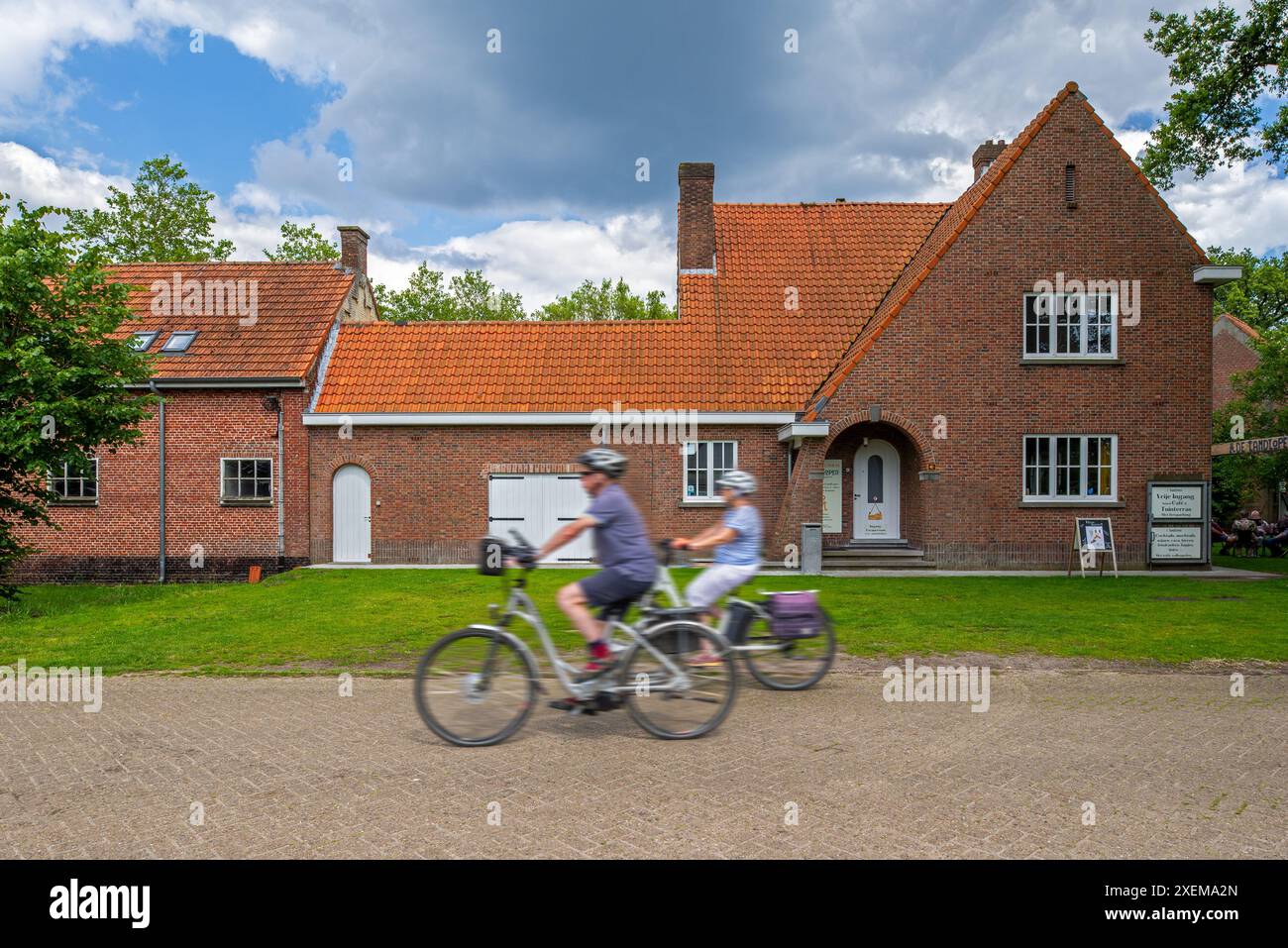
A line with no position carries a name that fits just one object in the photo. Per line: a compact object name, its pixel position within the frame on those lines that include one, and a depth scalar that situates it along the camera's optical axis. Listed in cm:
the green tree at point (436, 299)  4422
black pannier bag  706
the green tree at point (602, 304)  5084
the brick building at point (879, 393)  1852
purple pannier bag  722
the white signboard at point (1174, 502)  1838
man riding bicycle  588
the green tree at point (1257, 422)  2752
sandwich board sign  1694
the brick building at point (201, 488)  1961
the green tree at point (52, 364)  1254
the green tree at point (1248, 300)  4253
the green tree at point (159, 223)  3662
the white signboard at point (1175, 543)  1838
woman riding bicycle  712
